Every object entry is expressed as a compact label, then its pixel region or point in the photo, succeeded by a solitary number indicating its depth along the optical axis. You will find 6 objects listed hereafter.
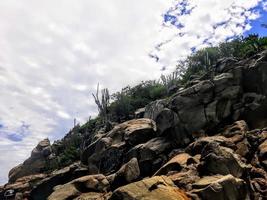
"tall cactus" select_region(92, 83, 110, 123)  26.04
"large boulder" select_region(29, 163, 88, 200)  18.92
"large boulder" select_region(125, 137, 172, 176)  14.76
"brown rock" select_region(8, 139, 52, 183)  27.43
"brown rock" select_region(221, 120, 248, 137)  13.36
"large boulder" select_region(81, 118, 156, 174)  17.08
